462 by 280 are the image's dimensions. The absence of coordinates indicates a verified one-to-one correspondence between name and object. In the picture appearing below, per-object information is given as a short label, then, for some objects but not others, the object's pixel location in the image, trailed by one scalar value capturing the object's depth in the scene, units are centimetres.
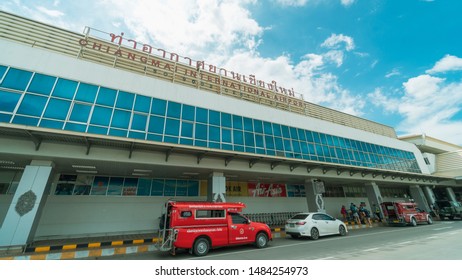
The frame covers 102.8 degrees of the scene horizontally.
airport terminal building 972
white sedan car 1143
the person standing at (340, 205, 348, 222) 2102
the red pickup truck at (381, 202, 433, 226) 1698
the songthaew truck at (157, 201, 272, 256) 784
